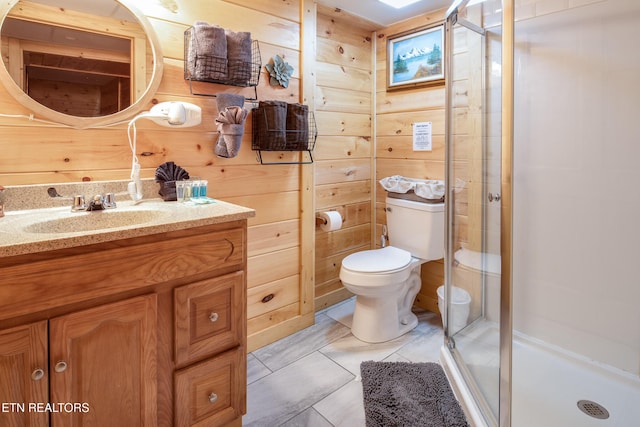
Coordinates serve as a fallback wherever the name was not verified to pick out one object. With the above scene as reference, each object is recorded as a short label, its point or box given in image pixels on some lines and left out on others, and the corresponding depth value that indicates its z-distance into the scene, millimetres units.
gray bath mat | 1492
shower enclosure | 1339
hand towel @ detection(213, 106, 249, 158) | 1628
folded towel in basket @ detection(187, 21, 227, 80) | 1559
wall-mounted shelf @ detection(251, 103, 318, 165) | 1856
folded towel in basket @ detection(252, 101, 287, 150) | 1853
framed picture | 2324
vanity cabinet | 909
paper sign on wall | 2410
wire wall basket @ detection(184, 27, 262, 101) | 1579
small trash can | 1795
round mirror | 1277
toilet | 2027
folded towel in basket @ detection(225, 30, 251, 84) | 1666
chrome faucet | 1320
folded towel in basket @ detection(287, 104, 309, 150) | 1986
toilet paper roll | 2350
